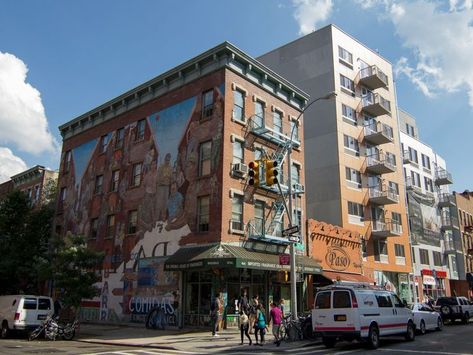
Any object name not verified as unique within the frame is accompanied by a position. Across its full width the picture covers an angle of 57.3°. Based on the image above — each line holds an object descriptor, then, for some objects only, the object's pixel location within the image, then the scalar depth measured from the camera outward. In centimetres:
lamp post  1805
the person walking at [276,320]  1697
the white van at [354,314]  1511
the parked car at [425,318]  2061
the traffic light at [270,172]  1638
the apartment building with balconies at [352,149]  3778
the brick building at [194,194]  2441
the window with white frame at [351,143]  3912
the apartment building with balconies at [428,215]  4831
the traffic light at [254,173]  1647
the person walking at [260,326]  1697
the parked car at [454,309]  2809
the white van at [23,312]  2067
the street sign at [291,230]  1829
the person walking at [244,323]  1719
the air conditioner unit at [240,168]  2548
